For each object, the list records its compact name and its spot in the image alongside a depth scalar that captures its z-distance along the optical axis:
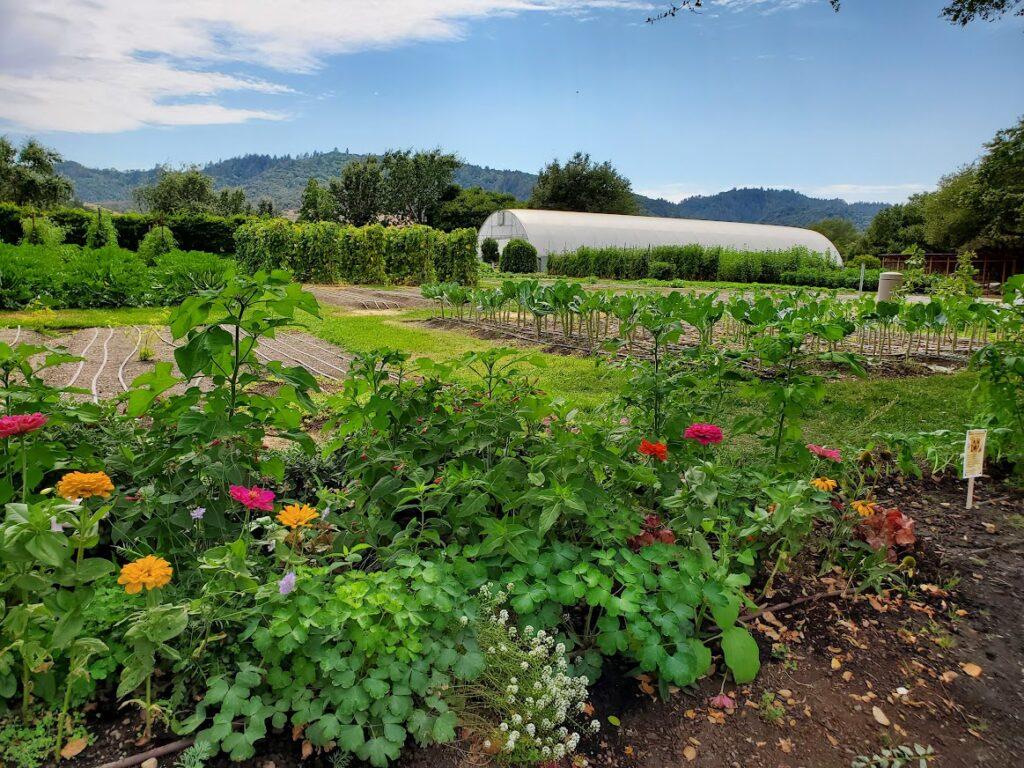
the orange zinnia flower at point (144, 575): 1.38
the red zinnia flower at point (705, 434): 2.08
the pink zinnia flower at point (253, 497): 1.67
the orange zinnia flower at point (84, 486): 1.48
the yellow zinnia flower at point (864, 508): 2.42
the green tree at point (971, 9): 7.00
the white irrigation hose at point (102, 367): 5.07
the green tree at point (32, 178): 39.28
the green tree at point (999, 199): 23.09
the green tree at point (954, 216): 30.98
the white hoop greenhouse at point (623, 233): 30.73
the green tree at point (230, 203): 50.44
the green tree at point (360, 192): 49.84
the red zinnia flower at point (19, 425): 1.56
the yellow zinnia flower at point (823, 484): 2.33
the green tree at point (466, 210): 46.22
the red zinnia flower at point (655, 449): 2.13
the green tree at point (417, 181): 48.47
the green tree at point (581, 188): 53.47
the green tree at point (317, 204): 47.53
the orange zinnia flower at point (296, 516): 1.64
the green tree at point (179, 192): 48.19
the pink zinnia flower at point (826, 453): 2.46
